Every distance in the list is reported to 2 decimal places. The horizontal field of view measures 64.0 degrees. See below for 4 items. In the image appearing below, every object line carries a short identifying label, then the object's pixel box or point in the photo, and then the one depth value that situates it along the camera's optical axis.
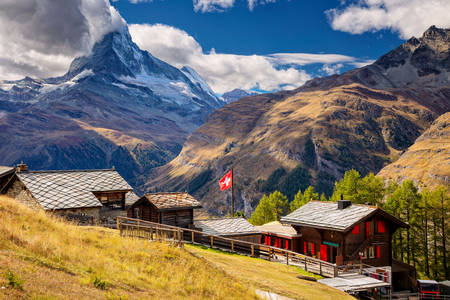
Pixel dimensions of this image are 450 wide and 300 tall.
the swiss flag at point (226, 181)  49.09
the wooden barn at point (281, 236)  45.19
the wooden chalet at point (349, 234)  39.38
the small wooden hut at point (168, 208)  38.19
